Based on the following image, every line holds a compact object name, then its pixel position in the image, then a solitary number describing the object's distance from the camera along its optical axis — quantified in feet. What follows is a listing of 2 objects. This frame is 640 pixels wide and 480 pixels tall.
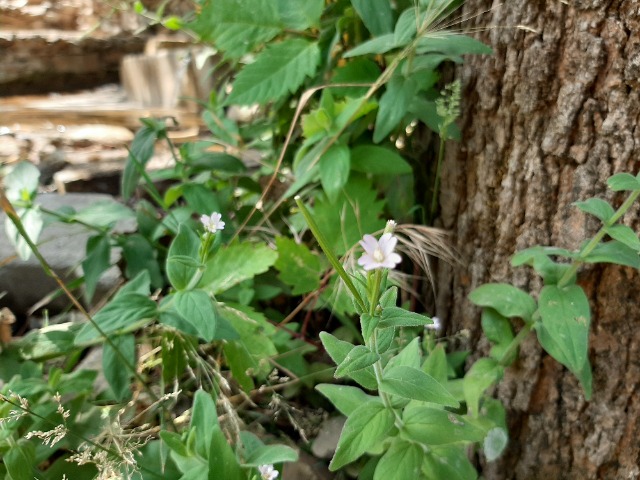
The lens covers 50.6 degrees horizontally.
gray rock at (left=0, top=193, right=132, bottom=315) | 1.18
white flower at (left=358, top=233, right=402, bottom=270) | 0.50
